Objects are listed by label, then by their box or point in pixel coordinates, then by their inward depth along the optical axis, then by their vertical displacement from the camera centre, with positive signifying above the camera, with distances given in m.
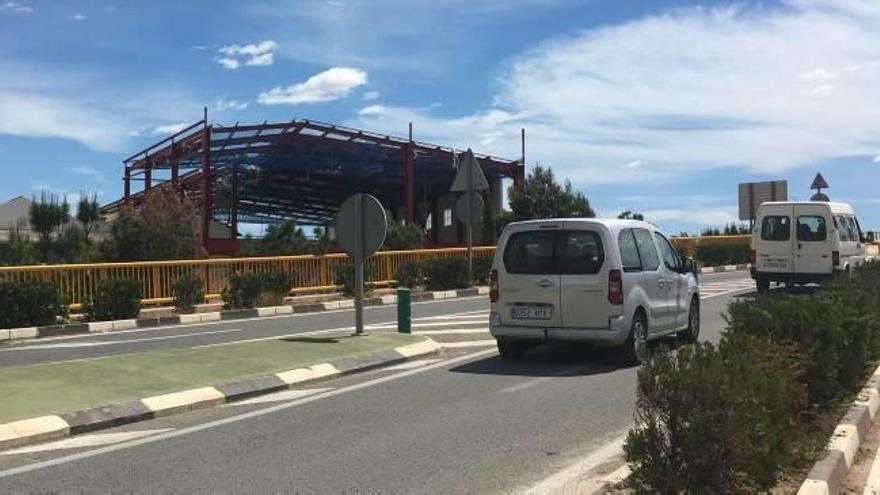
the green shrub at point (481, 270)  25.86 -0.28
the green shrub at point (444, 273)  24.47 -0.34
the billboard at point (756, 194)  37.31 +2.61
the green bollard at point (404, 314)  13.73 -0.82
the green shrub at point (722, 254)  36.62 +0.05
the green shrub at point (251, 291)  19.75 -0.57
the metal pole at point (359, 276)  12.93 -0.19
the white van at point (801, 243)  19.97 +0.25
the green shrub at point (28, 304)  15.40 -0.60
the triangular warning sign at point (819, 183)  27.44 +2.22
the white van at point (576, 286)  10.63 -0.35
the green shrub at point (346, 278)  22.81 -0.37
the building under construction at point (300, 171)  47.47 +6.15
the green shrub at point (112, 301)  17.20 -0.65
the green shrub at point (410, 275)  24.58 -0.36
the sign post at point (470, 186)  22.45 +1.94
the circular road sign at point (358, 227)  12.88 +0.55
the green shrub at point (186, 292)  19.03 -0.55
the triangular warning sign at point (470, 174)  22.42 +2.22
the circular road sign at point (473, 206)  22.50 +1.42
